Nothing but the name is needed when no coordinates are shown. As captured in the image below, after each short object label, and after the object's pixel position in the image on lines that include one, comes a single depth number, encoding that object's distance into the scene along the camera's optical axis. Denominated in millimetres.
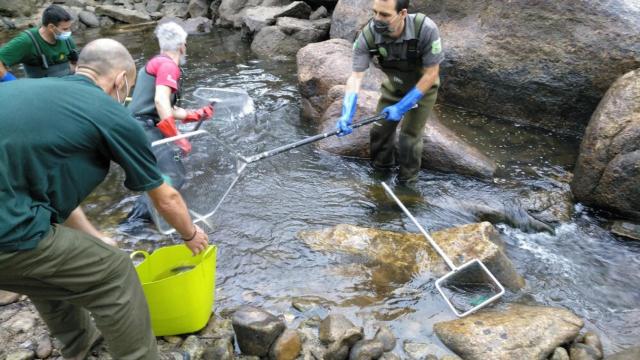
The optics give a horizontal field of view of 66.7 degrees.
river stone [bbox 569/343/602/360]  3307
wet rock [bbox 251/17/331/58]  10891
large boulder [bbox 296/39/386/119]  7184
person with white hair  4090
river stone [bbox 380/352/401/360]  3254
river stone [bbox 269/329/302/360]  3182
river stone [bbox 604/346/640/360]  3117
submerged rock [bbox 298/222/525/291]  4027
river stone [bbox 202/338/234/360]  3109
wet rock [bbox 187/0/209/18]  15750
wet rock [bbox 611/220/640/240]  4797
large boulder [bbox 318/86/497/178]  5820
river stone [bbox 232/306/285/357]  3160
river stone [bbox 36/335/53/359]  3082
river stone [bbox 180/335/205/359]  3135
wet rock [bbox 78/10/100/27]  15047
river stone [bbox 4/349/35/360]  3033
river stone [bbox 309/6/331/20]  11969
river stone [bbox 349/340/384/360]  3184
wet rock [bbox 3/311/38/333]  3270
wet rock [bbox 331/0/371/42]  9312
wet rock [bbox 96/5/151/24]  15344
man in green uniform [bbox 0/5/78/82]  5105
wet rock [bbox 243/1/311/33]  11906
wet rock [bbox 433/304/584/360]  3268
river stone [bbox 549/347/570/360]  3275
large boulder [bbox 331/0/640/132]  6270
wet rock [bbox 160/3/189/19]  16406
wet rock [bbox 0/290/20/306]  3506
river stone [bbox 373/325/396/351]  3373
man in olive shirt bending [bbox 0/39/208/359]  2092
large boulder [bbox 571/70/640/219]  4867
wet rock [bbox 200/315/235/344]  3289
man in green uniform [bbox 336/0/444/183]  4617
